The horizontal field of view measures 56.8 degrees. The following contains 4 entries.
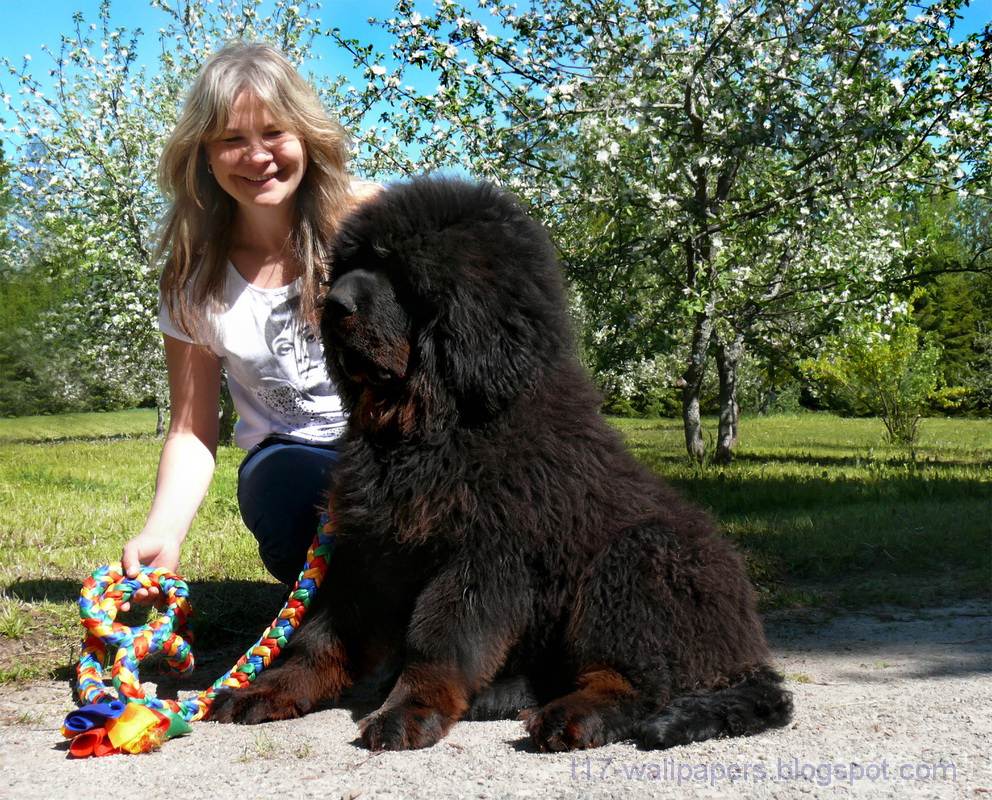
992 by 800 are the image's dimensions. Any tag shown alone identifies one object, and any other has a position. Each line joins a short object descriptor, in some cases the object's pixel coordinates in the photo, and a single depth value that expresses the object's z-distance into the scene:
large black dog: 2.70
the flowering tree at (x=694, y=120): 7.50
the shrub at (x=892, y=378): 17.36
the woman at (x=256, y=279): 3.61
